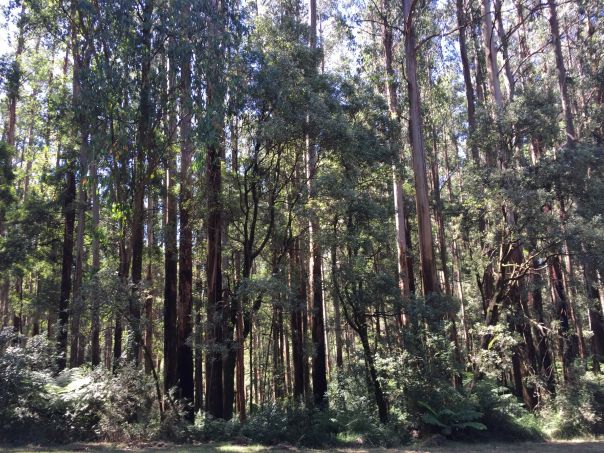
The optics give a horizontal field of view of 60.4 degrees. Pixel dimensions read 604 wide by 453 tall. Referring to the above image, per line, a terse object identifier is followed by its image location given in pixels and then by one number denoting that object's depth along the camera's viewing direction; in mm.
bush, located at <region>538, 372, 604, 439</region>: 13281
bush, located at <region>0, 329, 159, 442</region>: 10867
